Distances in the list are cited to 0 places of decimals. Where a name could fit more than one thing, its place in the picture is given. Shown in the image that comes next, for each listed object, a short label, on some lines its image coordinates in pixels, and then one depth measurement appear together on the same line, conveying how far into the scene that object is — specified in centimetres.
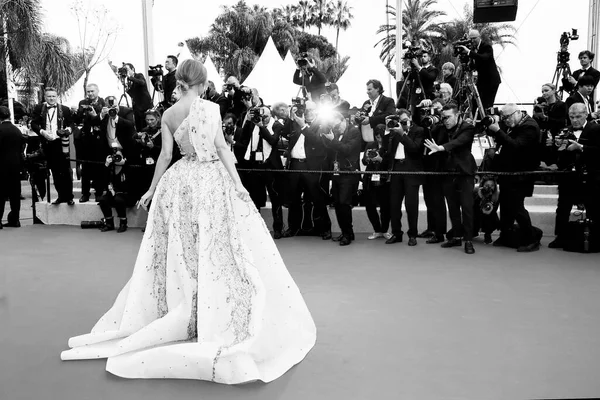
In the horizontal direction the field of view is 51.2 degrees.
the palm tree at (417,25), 3597
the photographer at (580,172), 683
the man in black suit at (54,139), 916
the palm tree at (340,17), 4772
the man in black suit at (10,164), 904
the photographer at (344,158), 758
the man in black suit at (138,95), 900
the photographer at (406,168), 734
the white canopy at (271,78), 1811
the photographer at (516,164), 707
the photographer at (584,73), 796
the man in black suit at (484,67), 823
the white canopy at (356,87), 1472
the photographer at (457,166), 714
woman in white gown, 367
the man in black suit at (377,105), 804
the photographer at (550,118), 818
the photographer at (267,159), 805
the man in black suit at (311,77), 847
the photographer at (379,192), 773
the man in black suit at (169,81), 866
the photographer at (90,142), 900
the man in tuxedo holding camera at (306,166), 776
